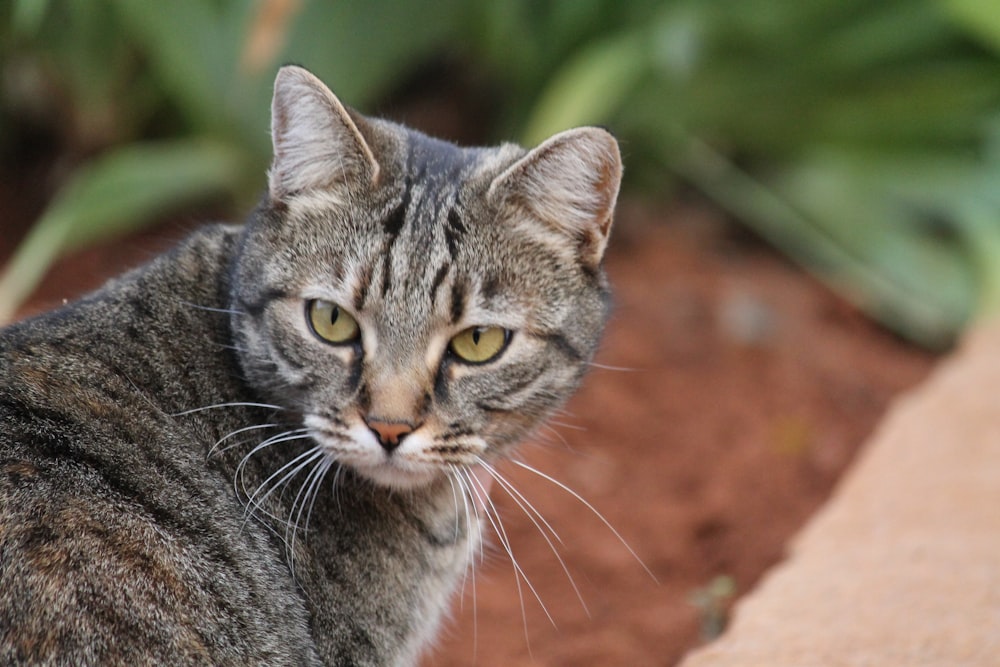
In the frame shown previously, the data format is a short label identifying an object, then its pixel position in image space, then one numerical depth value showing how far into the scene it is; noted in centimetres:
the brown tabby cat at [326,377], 386
